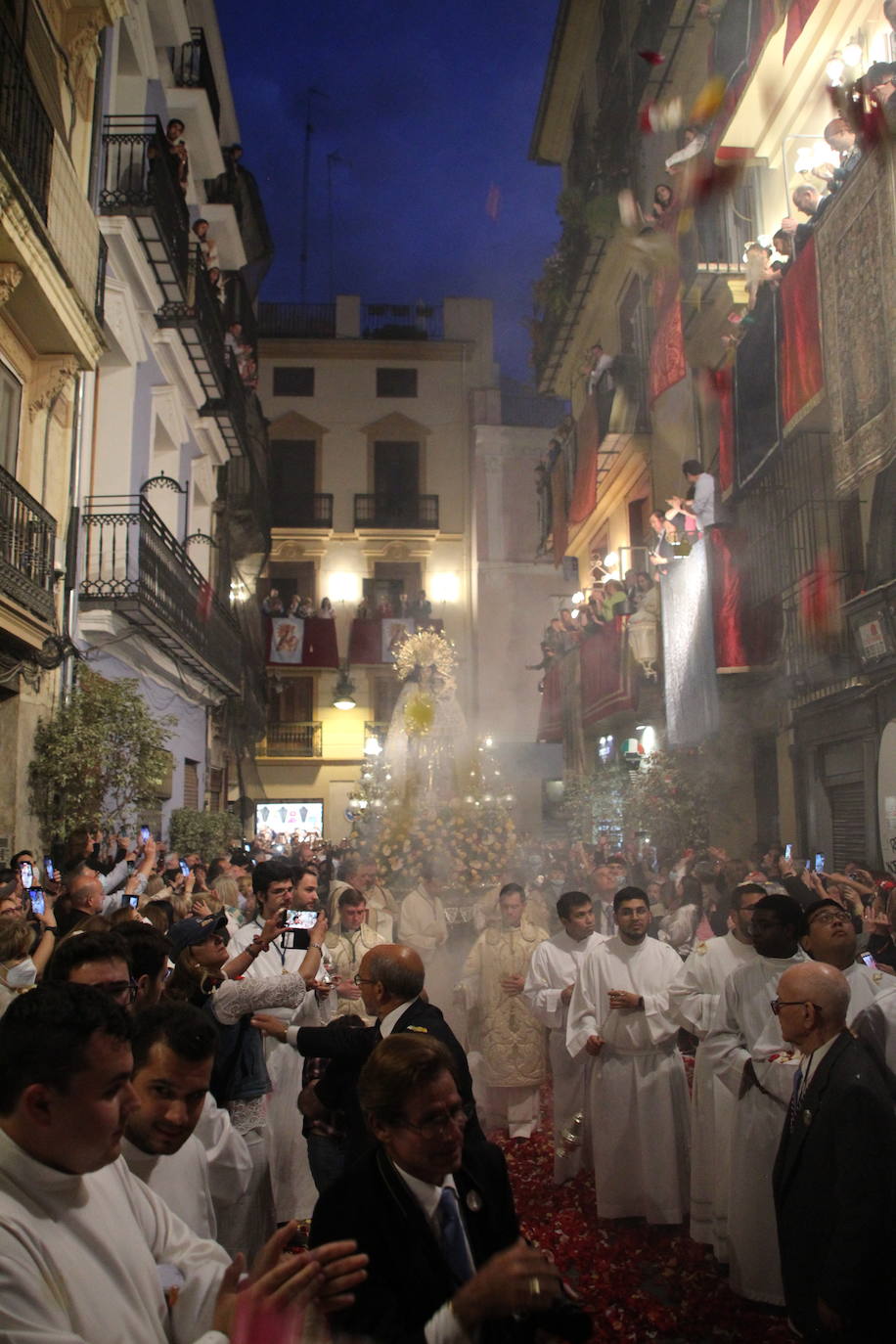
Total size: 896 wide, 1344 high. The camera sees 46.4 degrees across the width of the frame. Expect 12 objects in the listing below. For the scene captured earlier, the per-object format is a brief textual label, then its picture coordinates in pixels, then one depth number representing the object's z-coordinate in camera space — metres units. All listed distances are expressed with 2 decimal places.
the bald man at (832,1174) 3.12
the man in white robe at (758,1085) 4.61
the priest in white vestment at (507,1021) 7.62
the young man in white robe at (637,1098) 5.70
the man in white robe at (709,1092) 5.09
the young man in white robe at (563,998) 6.58
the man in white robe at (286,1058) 5.02
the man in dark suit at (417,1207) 2.14
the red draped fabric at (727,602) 10.80
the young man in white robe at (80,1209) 1.78
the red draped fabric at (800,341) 8.49
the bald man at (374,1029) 3.72
